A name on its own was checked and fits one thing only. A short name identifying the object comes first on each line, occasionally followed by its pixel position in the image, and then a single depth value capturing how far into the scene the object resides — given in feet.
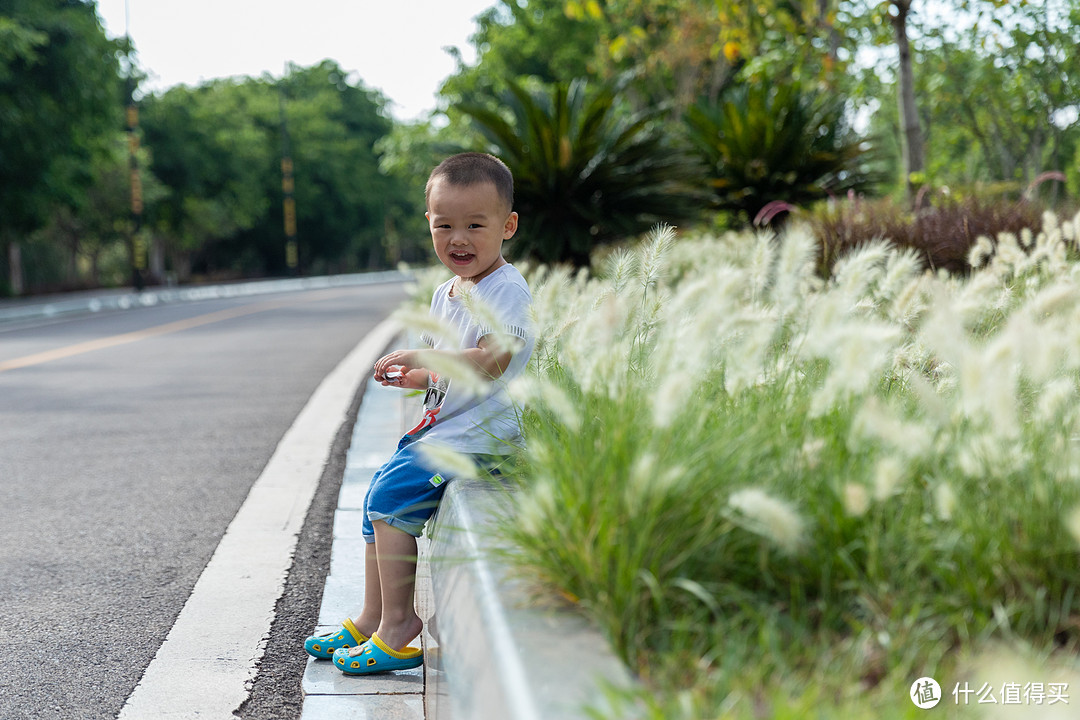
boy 8.47
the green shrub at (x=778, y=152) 32.37
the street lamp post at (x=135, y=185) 96.37
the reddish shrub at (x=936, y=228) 21.06
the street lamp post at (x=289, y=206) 150.20
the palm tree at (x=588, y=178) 28.86
